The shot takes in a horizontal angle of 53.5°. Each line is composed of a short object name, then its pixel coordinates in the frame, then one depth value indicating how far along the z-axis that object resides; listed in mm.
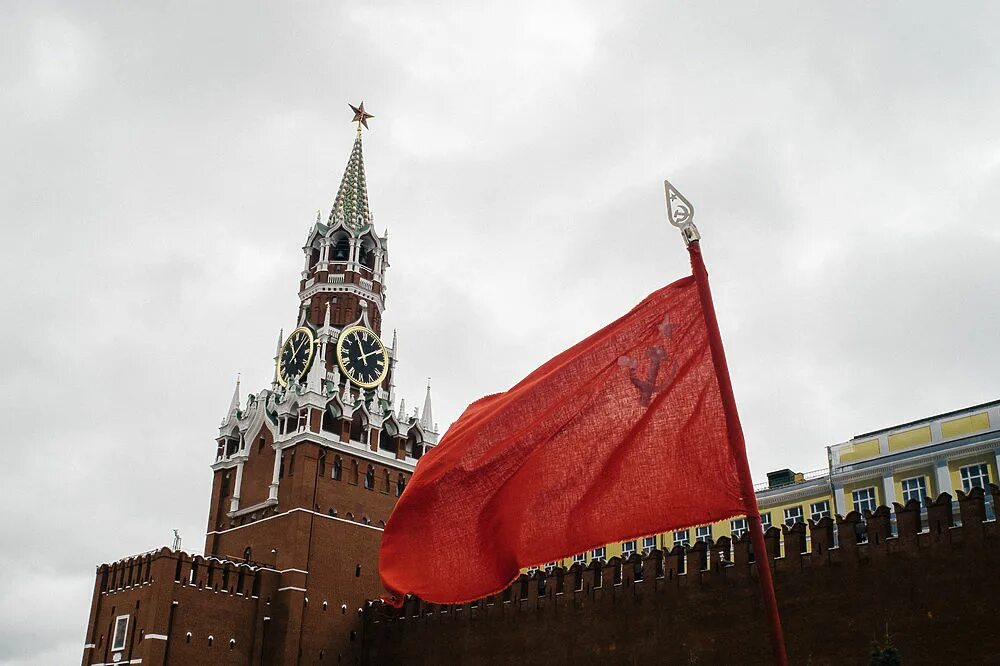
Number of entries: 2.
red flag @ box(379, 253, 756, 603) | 10969
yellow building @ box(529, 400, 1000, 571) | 35188
